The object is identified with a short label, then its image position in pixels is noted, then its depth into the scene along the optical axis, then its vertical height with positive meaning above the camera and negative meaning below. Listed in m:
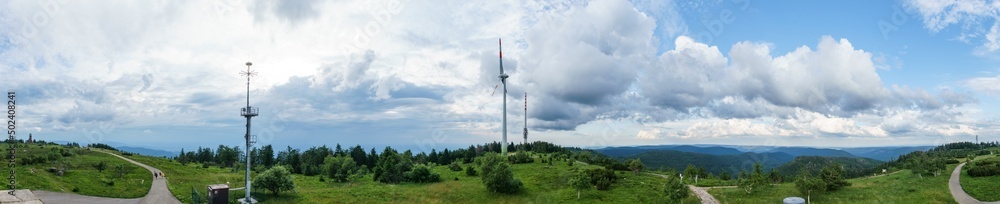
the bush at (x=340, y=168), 109.50 -8.71
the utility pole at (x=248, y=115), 71.56 +2.16
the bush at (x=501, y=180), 79.50 -7.86
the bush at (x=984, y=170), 74.77 -6.05
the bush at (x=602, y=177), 80.69 -7.75
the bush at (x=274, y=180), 74.50 -7.38
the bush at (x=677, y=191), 66.38 -8.02
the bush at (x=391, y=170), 100.12 -7.98
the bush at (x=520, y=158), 122.88 -6.97
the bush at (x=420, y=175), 98.88 -8.85
